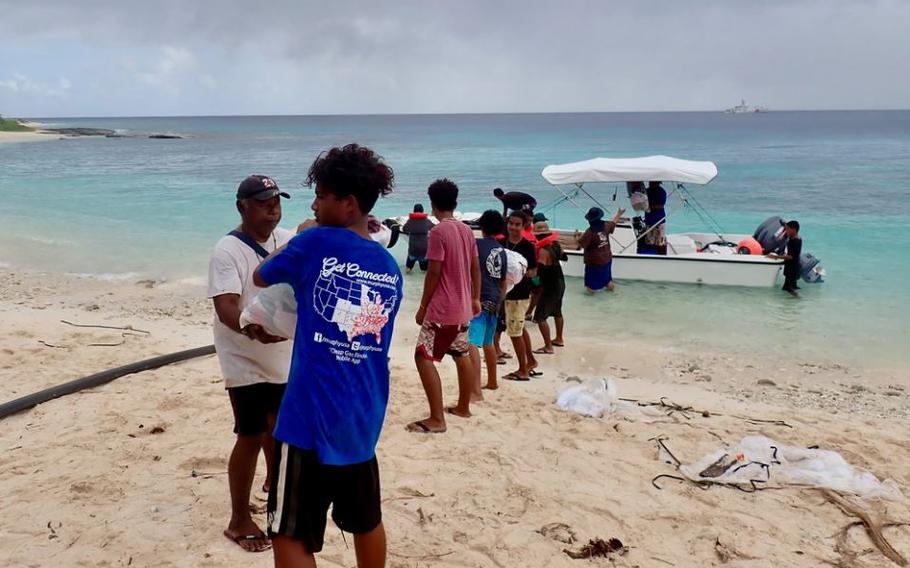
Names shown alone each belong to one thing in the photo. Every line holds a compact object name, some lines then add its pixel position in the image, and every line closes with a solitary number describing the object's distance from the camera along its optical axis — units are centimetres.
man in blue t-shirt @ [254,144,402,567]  238
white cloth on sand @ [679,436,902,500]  443
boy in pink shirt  497
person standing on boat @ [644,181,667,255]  1290
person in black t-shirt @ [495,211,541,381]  641
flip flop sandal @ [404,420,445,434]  519
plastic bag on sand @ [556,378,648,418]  575
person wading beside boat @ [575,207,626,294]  1107
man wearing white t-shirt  319
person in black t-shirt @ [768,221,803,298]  1214
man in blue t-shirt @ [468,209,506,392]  591
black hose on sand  535
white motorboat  1245
